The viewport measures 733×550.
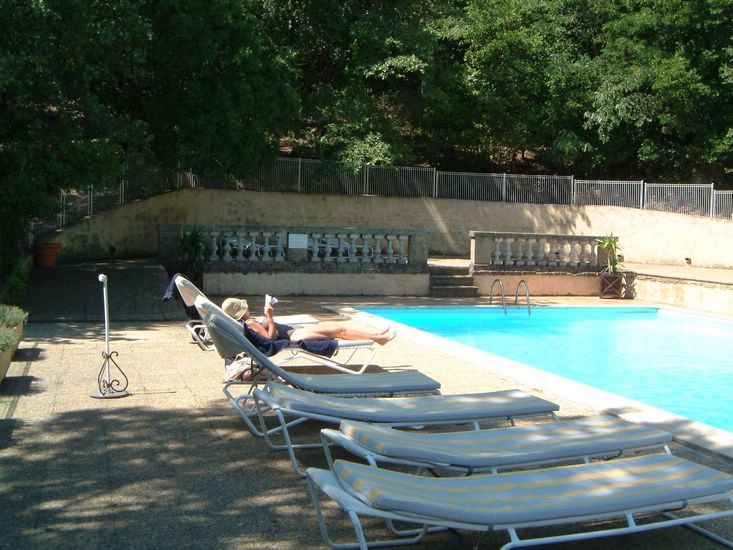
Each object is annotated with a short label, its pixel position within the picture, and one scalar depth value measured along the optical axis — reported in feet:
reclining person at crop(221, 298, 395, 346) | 28.45
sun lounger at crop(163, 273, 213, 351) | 32.12
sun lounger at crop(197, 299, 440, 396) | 23.11
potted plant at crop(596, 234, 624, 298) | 65.31
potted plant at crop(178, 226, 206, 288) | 55.06
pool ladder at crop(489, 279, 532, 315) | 55.16
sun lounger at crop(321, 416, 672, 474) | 16.49
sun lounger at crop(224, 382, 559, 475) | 19.86
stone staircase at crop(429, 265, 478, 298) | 61.11
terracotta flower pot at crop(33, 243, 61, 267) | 63.16
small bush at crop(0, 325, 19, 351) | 26.05
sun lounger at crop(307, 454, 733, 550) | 13.21
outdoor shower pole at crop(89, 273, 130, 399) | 25.59
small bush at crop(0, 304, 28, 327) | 29.04
